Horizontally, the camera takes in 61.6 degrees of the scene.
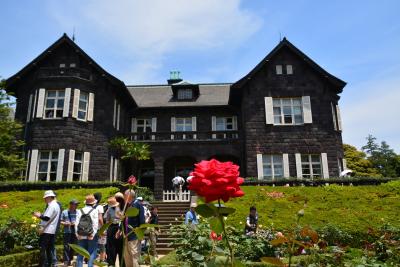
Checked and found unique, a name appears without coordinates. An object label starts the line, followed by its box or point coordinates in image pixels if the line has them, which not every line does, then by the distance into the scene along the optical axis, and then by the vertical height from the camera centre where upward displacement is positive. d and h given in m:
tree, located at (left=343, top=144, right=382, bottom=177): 45.97 +3.73
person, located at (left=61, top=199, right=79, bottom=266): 8.99 -0.88
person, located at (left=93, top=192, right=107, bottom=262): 8.76 -0.75
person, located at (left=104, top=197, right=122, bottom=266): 7.07 -1.09
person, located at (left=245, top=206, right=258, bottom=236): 9.40 -0.88
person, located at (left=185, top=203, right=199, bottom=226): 9.41 -0.68
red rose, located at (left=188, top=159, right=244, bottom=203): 1.68 +0.05
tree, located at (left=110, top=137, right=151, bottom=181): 21.56 +2.80
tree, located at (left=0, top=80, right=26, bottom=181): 19.80 +2.57
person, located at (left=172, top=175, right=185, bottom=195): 20.25 +0.62
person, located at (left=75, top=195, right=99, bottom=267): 7.89 -0.87
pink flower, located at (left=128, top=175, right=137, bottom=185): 2.14 +0.07
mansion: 20.47 +4.35
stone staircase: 12.60 -1.12
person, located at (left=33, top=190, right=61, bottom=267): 7.54 -0.83
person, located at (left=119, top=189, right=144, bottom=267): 6.16 -0.97
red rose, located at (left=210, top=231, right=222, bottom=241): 3.26 -0.45
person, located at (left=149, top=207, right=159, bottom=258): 11.08 -0.80
